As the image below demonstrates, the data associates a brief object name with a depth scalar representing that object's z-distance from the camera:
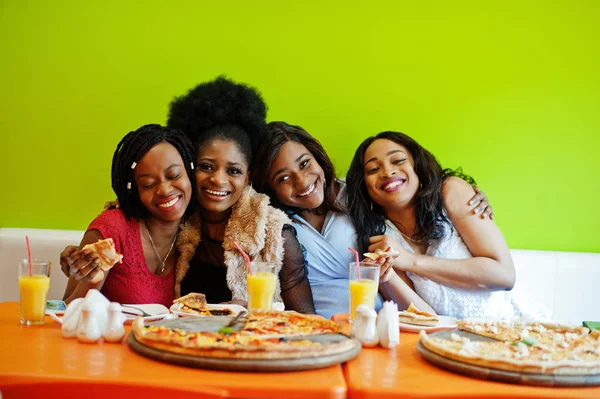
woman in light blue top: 2.70
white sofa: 3.03
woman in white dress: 2.63
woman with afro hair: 2.42
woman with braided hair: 2.31
